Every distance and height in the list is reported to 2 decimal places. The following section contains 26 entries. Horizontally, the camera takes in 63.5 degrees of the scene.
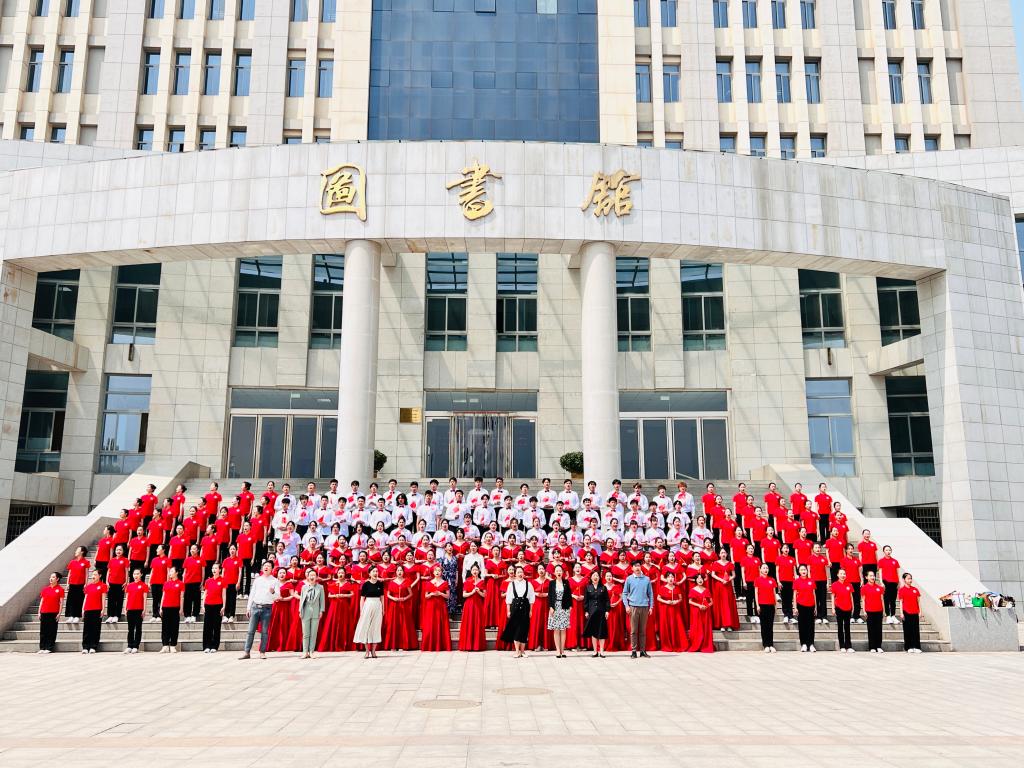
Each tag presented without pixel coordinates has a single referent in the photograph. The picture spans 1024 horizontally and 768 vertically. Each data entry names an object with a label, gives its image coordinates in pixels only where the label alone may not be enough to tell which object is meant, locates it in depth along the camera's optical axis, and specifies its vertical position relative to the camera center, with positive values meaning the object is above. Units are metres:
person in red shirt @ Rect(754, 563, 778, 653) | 14.19 -0.82
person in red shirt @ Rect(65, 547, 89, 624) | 15.18 -0.58
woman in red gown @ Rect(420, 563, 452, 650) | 14.44 -1.06
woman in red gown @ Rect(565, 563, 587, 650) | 14.35 -1.03
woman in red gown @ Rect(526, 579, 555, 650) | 14.49 -1.24
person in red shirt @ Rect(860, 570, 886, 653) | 14.41 -0.87
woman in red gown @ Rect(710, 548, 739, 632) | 15.03 -0.70
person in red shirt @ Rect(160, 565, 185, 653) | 14.03 -0.97
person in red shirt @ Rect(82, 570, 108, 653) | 14.07 -1.01
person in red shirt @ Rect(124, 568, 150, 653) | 14.19 -0.93
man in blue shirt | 13.84 -0.79
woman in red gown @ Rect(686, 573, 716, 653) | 14.43 -1.18
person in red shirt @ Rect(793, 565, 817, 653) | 14.30 -0.86
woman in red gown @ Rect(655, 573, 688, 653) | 14.60 -1.06
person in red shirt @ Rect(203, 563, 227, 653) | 14.01 -0.92
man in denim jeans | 13.64 -0.77
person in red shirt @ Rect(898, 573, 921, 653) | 14.46 -0.96
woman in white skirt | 13.60 -0.96
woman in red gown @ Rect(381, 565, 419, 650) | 14.59 -1.09
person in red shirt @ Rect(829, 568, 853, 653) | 14.45 -0.85
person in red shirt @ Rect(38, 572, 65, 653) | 14.04 -1.00
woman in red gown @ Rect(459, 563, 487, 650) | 14.49 -1.06
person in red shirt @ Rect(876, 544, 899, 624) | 15.34 -0.25
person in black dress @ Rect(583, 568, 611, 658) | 13.83 -0.89
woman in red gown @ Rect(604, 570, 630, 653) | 14.79 -1.26
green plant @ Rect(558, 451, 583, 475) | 26.92 +2.96
